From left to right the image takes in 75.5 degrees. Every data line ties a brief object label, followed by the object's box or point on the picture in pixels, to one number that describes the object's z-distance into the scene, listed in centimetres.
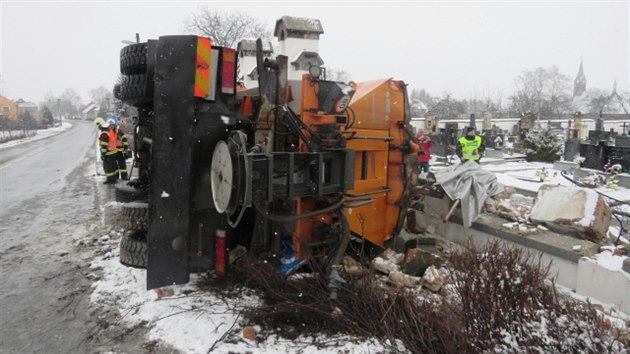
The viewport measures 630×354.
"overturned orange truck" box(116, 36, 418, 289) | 313
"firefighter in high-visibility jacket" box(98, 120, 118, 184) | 999
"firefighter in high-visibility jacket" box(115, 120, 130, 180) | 1014
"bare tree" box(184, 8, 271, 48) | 2855
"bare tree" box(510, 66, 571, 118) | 6334
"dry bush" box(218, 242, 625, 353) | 242
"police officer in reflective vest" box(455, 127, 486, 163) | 980
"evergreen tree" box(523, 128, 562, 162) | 1739
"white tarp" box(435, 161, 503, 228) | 557
